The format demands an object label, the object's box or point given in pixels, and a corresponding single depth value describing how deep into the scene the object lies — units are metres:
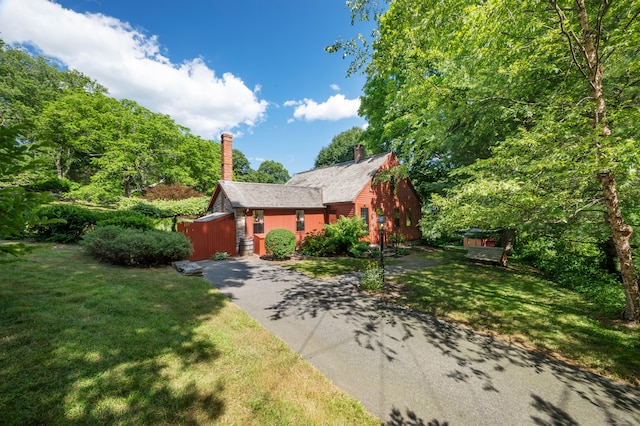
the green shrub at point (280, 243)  14.00
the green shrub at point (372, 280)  8.79
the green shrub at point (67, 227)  11.66
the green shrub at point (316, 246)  15.58
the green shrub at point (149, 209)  20.06
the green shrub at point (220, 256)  14.59
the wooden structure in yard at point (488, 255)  12.84
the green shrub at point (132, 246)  9.11
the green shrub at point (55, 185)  21.34
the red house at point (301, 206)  15.60
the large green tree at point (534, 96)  5.31
